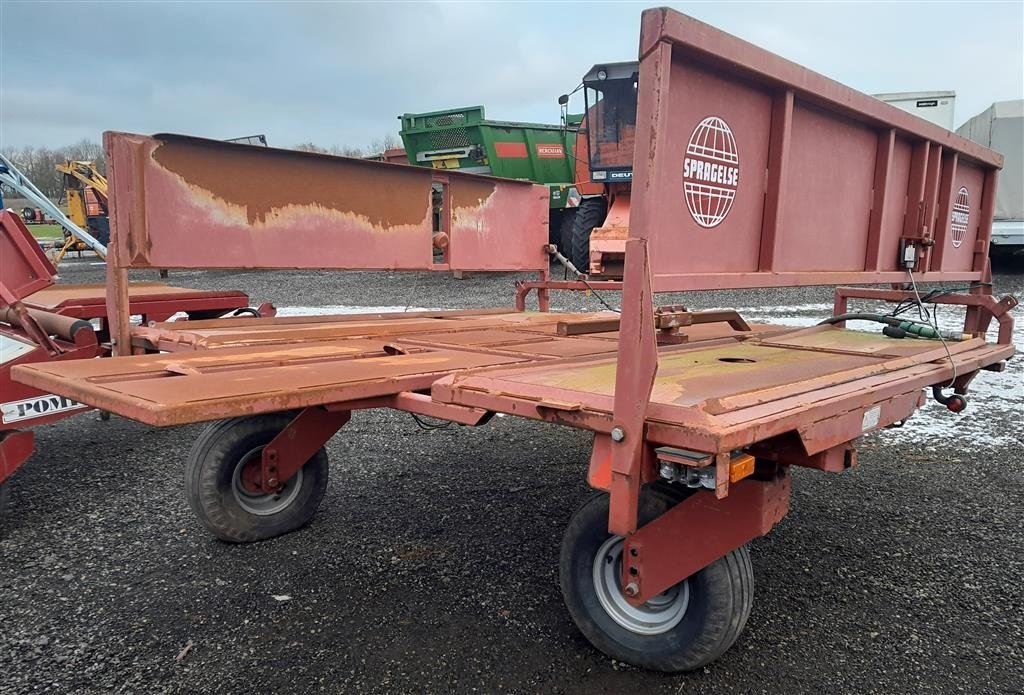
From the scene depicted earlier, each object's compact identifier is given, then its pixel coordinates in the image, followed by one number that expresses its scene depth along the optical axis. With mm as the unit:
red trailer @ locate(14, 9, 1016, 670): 1921
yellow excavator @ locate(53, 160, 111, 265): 25188
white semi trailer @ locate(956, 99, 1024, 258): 15141
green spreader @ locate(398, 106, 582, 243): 16219
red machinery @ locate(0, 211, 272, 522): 3375
